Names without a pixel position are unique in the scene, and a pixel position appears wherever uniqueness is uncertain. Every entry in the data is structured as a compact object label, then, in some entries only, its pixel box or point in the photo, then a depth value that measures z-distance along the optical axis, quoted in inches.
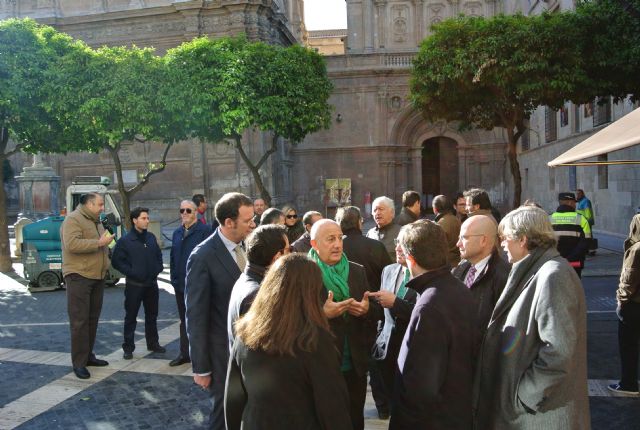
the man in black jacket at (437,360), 110.7
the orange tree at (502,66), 522.6
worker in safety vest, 288.7
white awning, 218.2
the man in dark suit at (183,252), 262.5
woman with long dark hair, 95.9
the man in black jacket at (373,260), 197.2
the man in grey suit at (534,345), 107.0
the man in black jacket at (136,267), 276.1
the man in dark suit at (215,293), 153.3
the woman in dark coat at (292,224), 296.5
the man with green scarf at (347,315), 153.3
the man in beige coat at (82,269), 246.5
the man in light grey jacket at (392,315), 143.2
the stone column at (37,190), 822.9
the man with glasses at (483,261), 141.7
